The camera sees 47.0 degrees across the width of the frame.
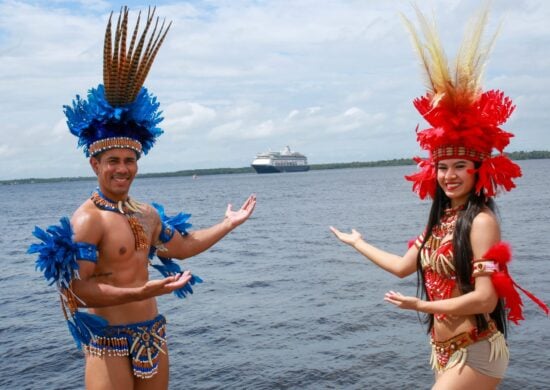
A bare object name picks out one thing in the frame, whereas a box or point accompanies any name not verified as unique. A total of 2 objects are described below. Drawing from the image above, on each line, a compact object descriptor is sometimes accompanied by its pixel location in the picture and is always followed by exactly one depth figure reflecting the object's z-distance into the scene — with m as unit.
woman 3.88
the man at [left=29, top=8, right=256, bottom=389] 4.05
